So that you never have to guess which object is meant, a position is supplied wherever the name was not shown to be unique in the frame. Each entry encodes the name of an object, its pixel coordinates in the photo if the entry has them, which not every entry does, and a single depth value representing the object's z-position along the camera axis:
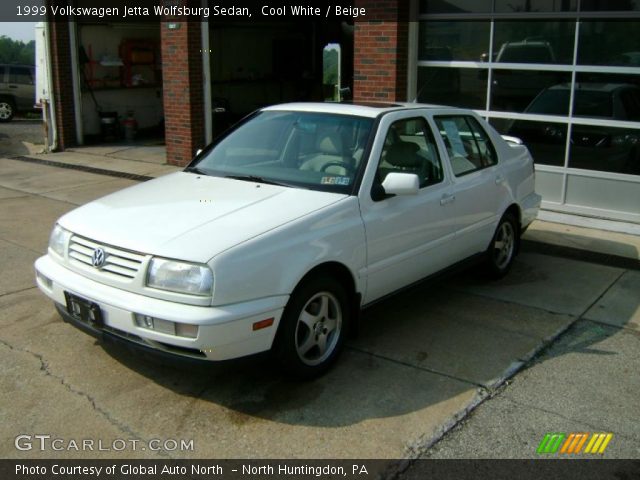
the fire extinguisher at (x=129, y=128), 15.93
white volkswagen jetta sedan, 3.73
